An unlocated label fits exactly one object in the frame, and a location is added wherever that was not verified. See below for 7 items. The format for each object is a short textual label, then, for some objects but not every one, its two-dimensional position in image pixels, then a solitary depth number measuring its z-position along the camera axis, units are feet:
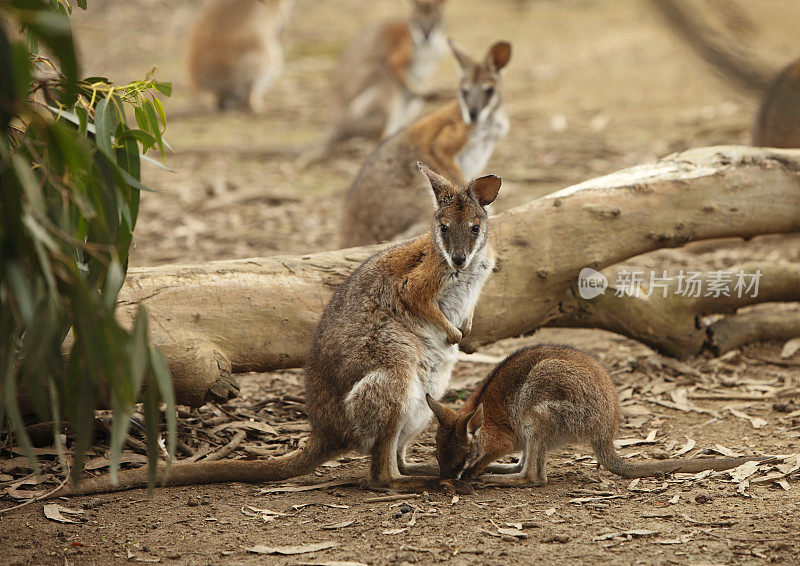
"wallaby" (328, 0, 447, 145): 67.10
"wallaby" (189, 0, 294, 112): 77.46
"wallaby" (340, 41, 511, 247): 43.50
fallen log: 28.99
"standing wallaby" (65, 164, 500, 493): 25.14
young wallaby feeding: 25.62
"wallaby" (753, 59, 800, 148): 50.11
